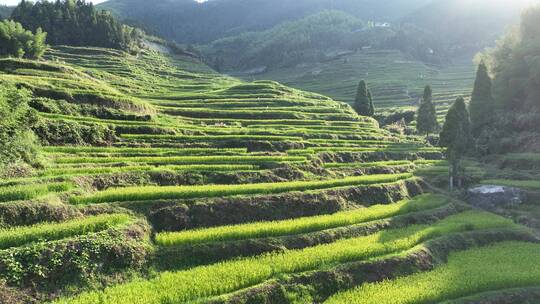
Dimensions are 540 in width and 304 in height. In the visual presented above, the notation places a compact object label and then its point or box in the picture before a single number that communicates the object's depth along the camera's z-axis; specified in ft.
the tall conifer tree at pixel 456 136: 140.36
